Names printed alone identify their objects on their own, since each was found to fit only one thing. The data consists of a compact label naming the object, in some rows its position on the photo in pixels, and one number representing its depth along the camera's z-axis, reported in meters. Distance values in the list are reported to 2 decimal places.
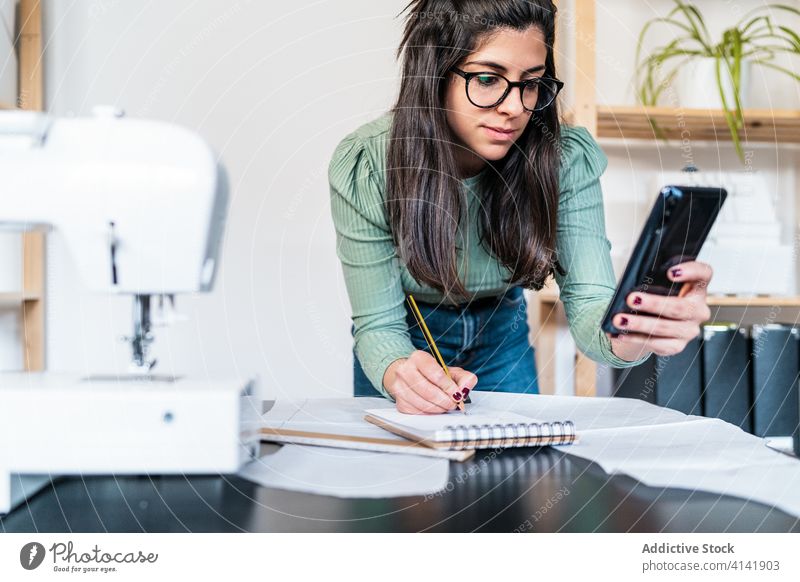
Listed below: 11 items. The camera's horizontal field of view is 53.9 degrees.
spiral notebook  0.64
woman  0.90
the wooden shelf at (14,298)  1.18
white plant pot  1.55
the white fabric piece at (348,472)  0.54
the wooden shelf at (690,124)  1.55
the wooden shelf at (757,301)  1.51
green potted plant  1.51
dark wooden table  0.51
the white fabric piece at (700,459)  0.55
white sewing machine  0.55
